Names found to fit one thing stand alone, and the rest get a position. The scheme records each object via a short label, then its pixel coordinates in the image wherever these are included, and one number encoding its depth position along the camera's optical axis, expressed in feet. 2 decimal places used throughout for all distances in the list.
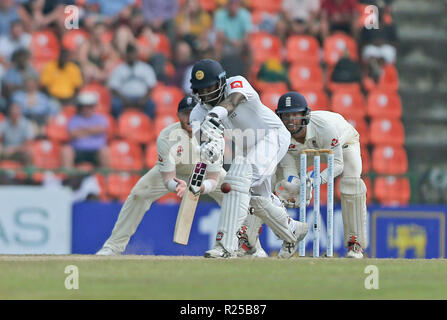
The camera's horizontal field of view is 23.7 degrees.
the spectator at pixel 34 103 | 58.59
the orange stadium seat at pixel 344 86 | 62.95
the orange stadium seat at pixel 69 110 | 58.52
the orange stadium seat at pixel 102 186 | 53.31
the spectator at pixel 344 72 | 63.31
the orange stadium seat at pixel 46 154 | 56.03
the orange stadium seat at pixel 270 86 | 61.82
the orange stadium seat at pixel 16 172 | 52.80
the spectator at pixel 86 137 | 56.49
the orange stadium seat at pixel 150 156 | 57.72
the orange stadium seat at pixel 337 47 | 65.10
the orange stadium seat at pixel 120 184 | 53.31
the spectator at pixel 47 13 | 62.59
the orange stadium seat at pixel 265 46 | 64.69
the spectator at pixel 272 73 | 62.39
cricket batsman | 34.22
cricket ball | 34.01
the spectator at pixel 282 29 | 65.46
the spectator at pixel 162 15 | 63.16
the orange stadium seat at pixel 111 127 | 58.29
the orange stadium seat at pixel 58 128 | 57.47
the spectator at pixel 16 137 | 55.98
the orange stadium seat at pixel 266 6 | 66.44
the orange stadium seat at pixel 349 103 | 61.87
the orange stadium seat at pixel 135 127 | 58.95
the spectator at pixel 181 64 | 61.52
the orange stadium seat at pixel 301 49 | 64.85
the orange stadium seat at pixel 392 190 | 55.31
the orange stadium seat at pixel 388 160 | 60.85
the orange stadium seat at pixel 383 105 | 63.21
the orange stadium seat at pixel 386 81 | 64.13
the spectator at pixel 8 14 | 62.39
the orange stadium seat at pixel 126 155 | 57.31
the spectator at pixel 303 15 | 65.46
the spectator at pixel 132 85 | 60.08
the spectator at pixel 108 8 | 63.57
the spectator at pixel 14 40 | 61.36
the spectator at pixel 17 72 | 59.88
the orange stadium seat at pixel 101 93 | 60.03
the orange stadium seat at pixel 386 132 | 62.08
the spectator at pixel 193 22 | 63.21
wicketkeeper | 40.47
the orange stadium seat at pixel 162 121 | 58.90
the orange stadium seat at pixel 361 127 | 61.16
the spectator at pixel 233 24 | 63.41
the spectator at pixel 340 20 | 65.57
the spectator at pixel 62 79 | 60.13
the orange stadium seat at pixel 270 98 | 60.54
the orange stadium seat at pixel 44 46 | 61.77
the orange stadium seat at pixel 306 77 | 63.21
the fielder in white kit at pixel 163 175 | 43.11
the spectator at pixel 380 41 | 64.59
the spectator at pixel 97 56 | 61.21
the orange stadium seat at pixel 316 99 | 61.77
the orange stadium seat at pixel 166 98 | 60.13
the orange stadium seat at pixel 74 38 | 62.23
